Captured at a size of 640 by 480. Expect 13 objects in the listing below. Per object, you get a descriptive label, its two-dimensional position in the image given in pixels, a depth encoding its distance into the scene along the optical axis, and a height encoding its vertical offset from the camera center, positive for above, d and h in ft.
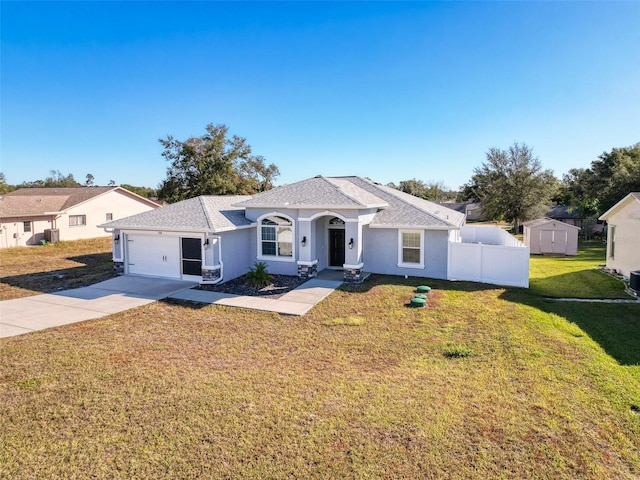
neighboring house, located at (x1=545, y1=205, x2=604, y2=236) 120.88 +2.97
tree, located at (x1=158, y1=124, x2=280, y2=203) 110.73 +19.19
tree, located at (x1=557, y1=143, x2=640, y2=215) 103.24 +15.02
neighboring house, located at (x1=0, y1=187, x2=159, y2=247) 84.89 +4.00
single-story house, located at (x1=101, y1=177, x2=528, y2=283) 48.65 -1.46
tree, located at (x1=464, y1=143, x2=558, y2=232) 142.82 +16.49
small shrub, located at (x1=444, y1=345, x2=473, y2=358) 26.53 -9.42
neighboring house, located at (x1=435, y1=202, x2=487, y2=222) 233.64 +11.22
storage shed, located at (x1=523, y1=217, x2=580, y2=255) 83.05 -2.91
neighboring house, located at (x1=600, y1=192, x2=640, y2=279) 49.83 -1.55
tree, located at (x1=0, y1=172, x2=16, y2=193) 212.86 +26.31
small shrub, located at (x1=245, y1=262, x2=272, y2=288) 46.97 -6.74
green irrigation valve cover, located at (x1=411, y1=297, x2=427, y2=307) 38.40 -8.14
